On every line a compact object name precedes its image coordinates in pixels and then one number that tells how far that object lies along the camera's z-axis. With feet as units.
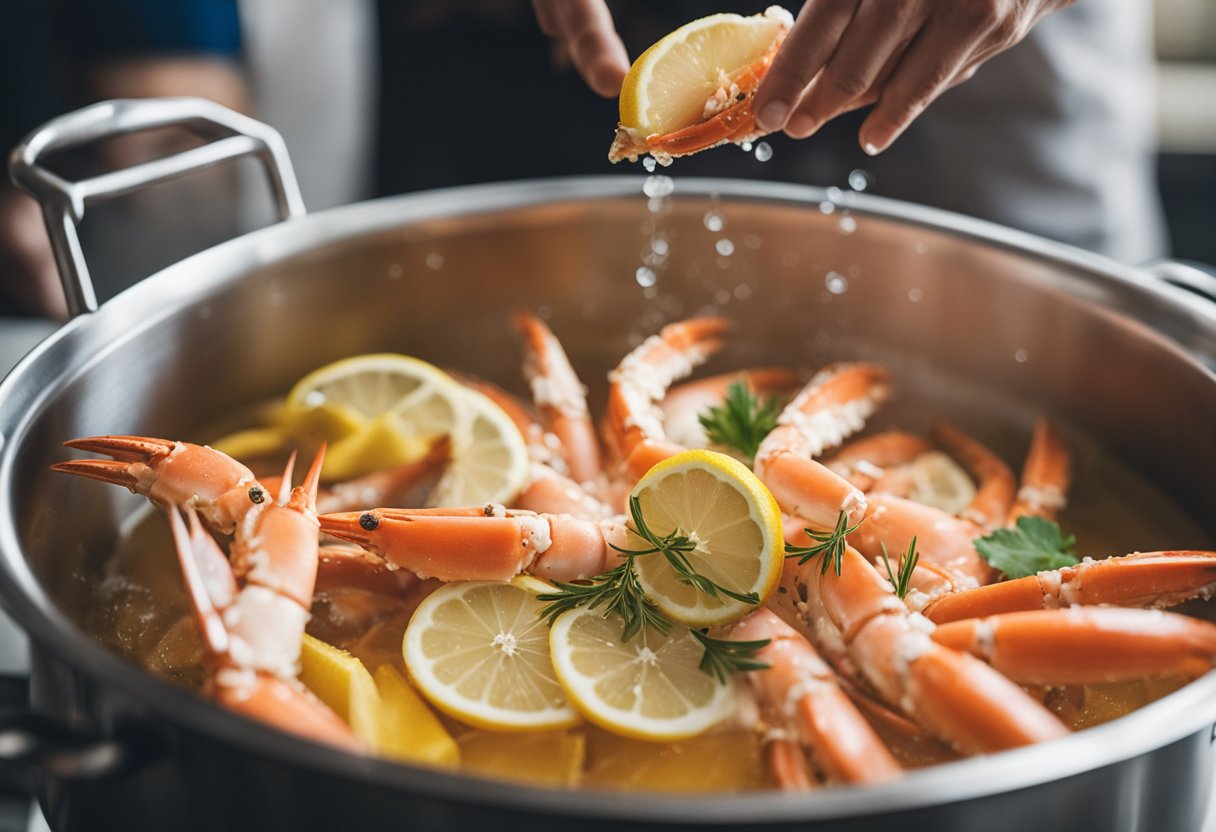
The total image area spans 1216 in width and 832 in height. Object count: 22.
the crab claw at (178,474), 1.88
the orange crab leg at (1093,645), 1.71
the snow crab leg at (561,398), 2.35
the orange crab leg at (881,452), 2.31
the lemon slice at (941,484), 2.31
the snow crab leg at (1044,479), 2.29
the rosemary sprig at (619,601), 1.84
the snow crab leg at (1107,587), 1.83
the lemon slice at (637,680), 1.75
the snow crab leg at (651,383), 2.17
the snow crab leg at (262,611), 1.67
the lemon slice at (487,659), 1.78
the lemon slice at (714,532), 1.85
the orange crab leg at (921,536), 2.06
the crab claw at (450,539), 1.86
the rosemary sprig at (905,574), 1.89
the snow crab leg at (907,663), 1.68
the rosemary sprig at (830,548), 1.87
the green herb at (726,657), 1.79
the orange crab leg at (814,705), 1.68
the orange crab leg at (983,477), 2.25
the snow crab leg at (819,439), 1.99
